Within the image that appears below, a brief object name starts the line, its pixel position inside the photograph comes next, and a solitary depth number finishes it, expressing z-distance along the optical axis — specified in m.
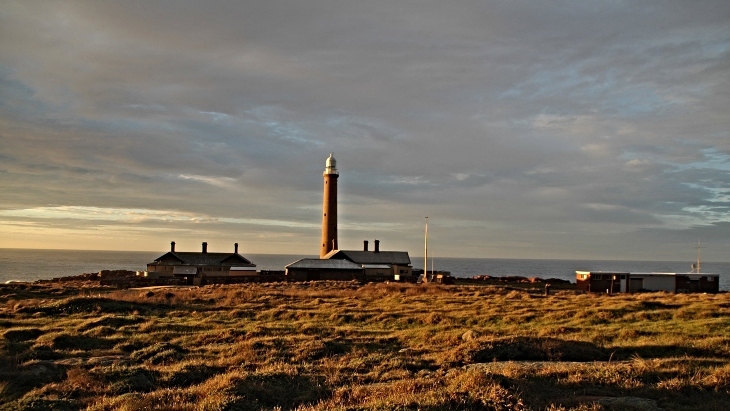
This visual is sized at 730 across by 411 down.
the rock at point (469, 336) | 16.83
